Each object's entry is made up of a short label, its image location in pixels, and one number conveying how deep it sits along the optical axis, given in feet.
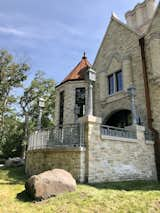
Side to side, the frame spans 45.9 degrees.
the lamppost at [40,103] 41.47
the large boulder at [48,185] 19.58
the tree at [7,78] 75.25
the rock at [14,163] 45.65
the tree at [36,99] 93.15
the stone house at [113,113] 28.07
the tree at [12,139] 84.65
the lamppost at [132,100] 34.84
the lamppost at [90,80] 29.91
